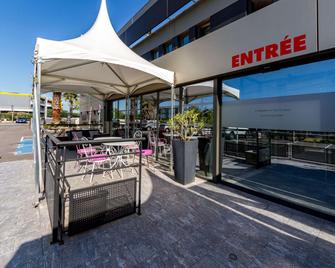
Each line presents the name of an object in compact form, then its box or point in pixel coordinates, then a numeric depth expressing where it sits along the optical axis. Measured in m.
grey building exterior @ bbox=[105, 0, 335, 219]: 2.61
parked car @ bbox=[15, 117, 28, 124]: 37.05
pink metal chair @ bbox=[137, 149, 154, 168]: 4.64
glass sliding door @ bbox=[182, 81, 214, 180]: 4.21
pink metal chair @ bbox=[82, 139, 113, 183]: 3.84
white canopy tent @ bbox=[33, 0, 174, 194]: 2.84
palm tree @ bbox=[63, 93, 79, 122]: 21.31
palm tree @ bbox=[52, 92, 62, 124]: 13.55
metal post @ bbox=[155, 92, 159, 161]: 6.01
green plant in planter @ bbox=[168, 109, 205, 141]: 3.92
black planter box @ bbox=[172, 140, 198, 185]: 3.82
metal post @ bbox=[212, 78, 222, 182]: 3.96
